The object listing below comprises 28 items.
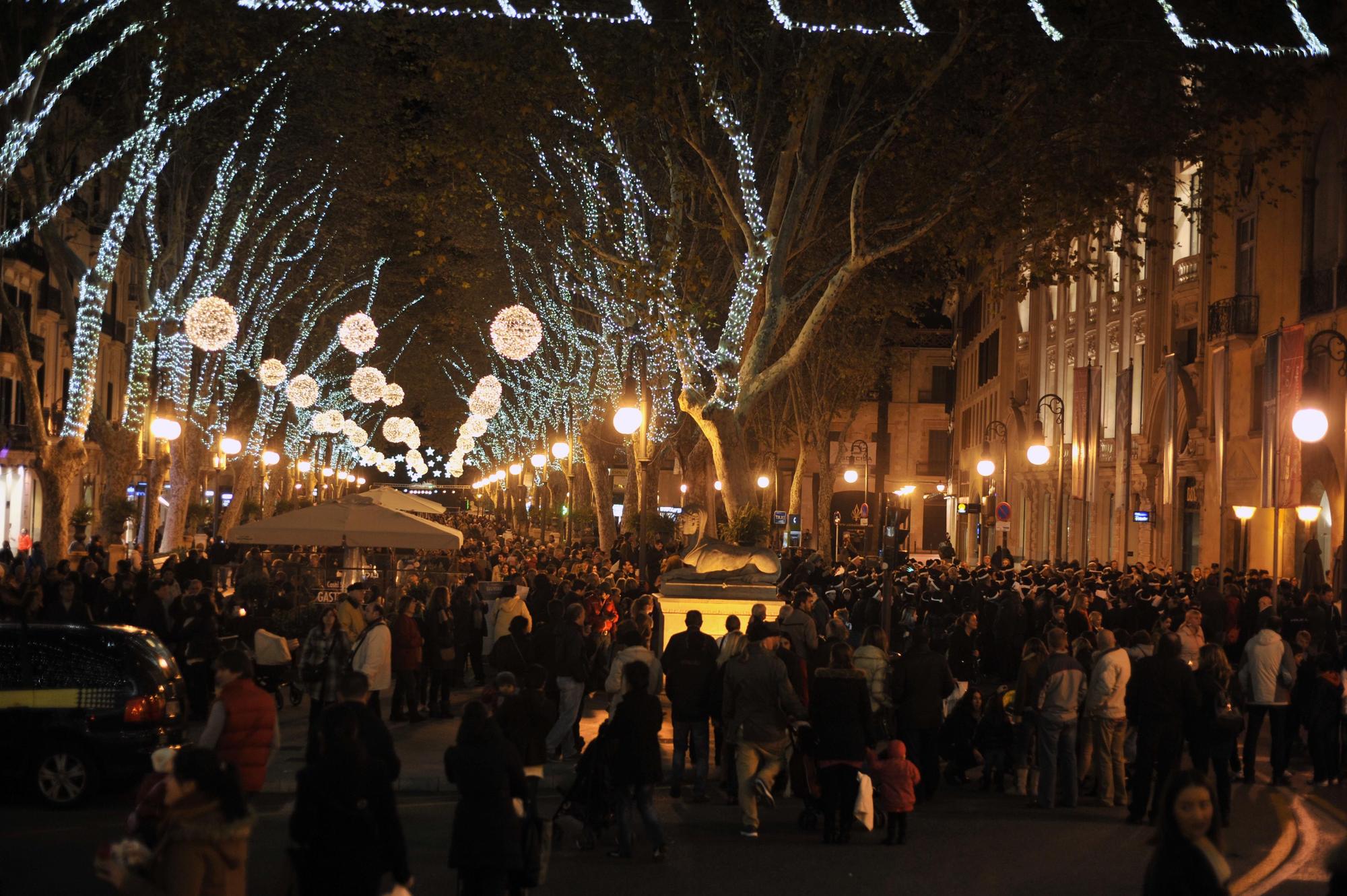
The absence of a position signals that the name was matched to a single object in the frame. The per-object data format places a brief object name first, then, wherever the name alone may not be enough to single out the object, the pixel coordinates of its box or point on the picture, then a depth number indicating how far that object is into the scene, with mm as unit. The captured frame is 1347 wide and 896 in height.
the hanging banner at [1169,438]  36875
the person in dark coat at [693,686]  13578
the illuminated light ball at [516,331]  34250
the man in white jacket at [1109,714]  13414
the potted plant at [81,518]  39772
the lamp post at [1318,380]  28891
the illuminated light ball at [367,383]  45625
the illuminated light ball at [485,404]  49500
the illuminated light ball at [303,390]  44344
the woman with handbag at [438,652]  18641
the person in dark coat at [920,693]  13484
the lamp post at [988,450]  49031
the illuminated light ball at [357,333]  38906
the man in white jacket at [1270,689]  15383
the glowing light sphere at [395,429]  60250
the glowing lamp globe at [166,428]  32281
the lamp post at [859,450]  79250
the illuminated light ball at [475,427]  62781
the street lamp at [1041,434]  38688
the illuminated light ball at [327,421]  59156
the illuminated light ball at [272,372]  41594
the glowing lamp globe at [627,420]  27531
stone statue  20500
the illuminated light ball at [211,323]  31312
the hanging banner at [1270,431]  27172
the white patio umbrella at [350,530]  24859
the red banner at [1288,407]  26125
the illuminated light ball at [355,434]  71625
